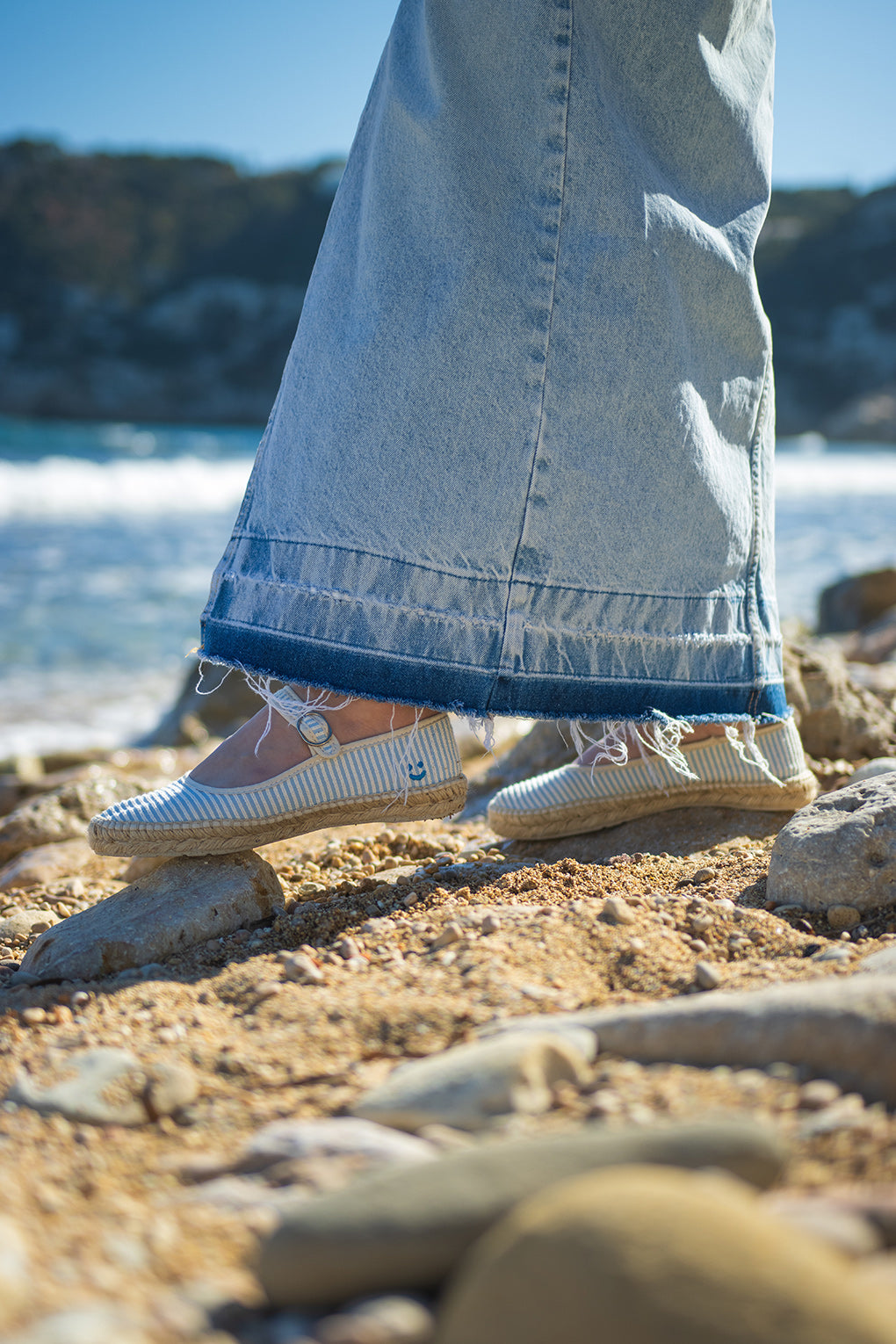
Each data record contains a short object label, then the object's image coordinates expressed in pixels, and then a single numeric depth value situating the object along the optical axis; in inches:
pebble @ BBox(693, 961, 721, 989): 46.3
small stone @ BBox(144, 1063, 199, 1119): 38.3
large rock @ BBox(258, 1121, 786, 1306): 25.7
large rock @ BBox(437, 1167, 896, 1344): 21.7
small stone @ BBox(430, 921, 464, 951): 51.9
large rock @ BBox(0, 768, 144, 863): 111.0
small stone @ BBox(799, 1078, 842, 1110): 33.4
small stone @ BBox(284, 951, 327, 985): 49.0
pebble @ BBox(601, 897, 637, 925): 52.9
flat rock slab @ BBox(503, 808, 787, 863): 75.5
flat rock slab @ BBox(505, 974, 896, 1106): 34.7
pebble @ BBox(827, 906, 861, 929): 55.8
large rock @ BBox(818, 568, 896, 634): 243.4
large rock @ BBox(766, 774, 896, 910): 57.1
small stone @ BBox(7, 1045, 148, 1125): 37.8
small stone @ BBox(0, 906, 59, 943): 71.1
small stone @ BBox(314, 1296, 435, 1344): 24.2
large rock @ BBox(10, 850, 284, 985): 59.3
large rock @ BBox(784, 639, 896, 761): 95.6
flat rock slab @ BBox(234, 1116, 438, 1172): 31.9
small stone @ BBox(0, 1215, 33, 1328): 24.8
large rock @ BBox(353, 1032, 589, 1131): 33.9
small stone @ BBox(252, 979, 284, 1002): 47.7
